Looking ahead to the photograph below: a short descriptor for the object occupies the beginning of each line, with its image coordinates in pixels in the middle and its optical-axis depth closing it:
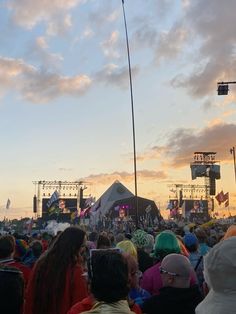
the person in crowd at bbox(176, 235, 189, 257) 3.64
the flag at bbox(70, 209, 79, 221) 32.87
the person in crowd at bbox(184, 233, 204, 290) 4.33
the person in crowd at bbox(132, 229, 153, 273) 4.01
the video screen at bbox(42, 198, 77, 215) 35.38
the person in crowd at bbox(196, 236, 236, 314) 1.41
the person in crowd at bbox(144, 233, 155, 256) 4.47
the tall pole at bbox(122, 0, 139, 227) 13.34
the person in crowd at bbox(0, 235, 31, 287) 3.02
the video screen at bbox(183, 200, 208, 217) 51.10
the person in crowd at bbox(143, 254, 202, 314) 2.10
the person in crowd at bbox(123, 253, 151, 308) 2.37
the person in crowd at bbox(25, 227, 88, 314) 2.37
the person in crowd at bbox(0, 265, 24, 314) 2.59
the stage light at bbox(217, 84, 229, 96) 10.87
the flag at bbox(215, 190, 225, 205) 41.88
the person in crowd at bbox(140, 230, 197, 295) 3.07
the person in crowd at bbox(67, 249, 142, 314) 1.68
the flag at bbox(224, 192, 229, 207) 43.30
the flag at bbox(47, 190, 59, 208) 35.27
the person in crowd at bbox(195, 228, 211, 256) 4.77
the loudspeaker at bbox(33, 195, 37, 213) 37.46
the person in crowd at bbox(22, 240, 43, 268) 4.27
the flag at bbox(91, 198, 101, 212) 24.35
